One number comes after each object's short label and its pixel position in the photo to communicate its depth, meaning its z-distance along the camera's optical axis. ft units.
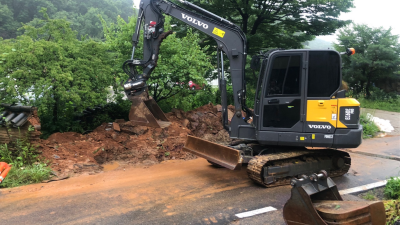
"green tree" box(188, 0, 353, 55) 39.65
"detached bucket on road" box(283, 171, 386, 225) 10.39
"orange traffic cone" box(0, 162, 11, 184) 17.76
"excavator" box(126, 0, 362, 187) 17.74
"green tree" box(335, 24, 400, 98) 61.31
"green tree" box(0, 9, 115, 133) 22.86
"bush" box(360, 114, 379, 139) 37.35
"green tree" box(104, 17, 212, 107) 30.68
